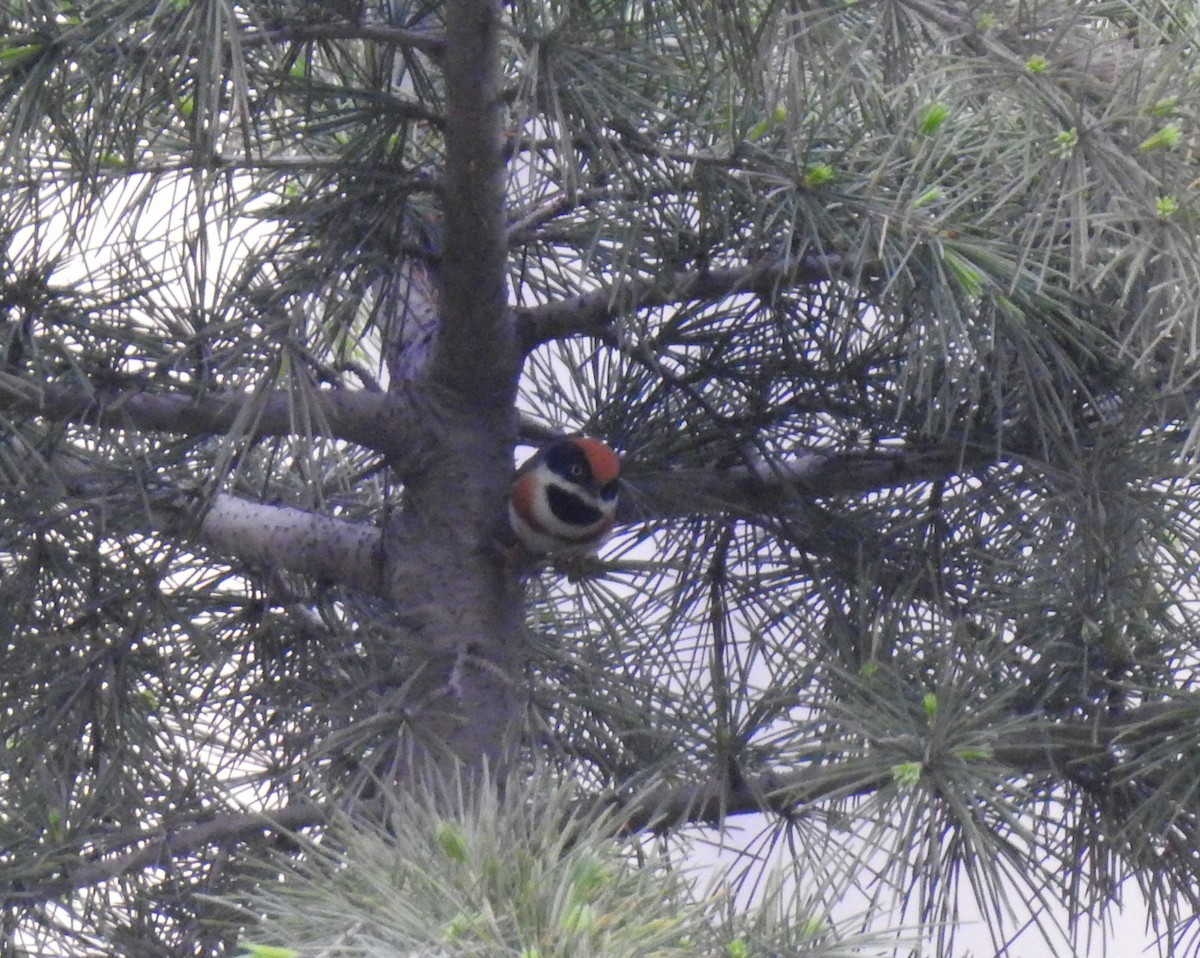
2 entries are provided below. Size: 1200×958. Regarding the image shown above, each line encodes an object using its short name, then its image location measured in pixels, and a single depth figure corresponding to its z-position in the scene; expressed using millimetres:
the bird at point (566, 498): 7805
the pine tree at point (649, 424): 7714
